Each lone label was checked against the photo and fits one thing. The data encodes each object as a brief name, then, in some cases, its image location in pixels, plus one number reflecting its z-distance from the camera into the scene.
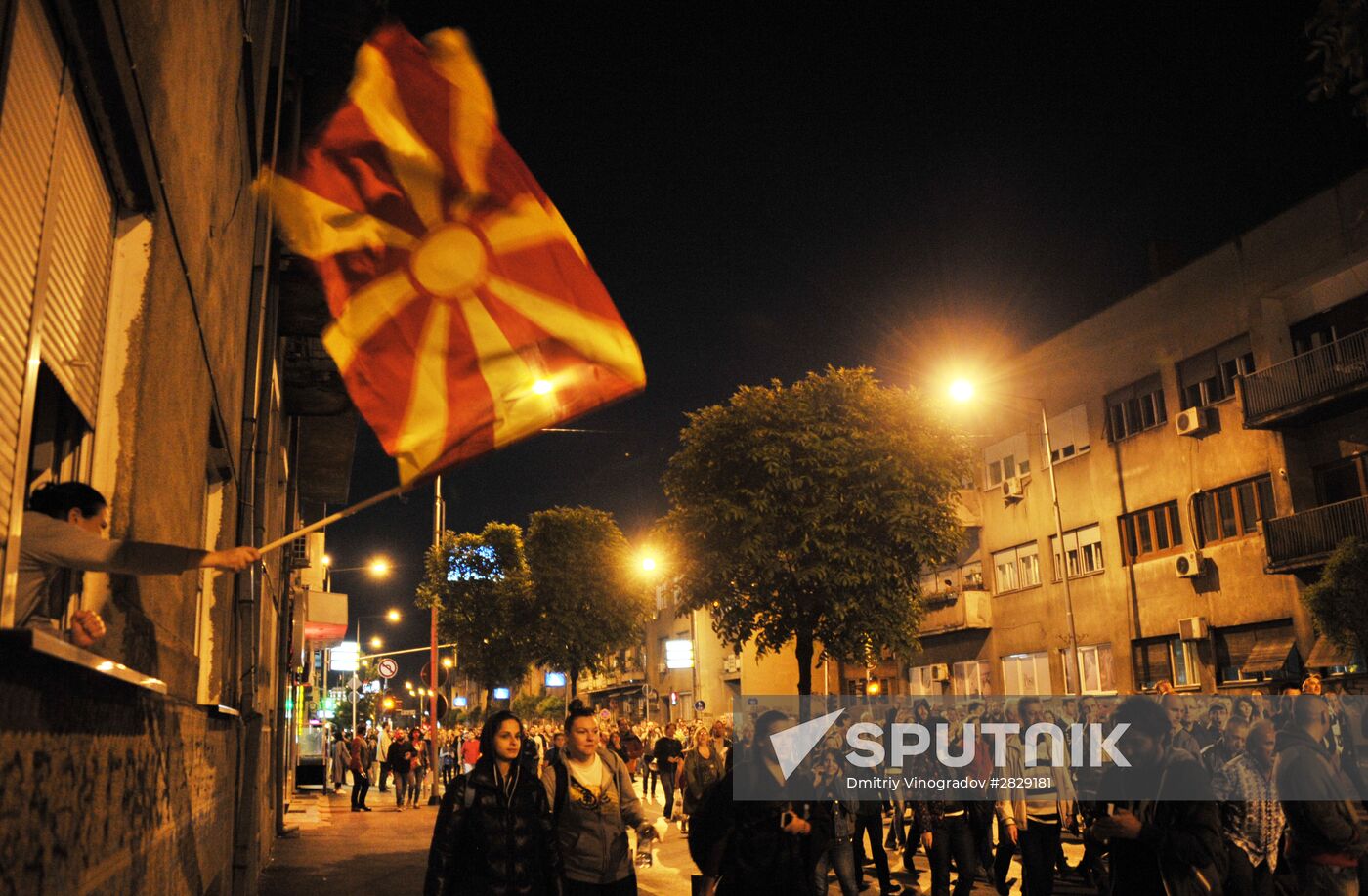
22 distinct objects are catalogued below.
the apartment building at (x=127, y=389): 3.10
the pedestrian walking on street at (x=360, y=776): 28.61
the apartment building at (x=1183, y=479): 28.91
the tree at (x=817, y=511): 25.81
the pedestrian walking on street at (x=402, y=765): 29.59
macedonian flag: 5.31
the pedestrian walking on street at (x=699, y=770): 14.11
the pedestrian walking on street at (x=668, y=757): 25.27
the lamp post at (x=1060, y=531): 28.86
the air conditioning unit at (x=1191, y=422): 32.47
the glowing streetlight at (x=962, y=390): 28.55
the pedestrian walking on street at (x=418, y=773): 31.33
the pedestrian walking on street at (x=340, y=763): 35.62
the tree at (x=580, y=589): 52.97
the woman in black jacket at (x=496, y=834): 6.32
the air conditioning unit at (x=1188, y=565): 32.16
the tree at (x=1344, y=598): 23.73
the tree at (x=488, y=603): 53.94
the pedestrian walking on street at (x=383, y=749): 37.82
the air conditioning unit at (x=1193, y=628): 32.28
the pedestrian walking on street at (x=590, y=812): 7.53
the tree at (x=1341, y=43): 5.98
